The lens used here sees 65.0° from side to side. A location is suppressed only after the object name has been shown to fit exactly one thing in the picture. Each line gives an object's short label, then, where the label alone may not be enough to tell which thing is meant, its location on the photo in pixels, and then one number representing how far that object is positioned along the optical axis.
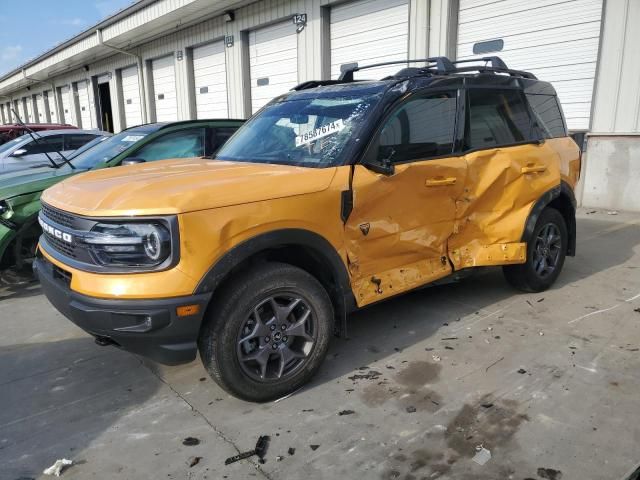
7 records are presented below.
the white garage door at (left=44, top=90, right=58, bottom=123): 32.59
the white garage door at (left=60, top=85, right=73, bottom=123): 29.84
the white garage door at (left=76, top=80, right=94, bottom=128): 26.83
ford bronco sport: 2.62
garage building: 8.22
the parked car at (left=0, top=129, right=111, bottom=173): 8.84
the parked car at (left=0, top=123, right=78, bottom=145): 12.85
